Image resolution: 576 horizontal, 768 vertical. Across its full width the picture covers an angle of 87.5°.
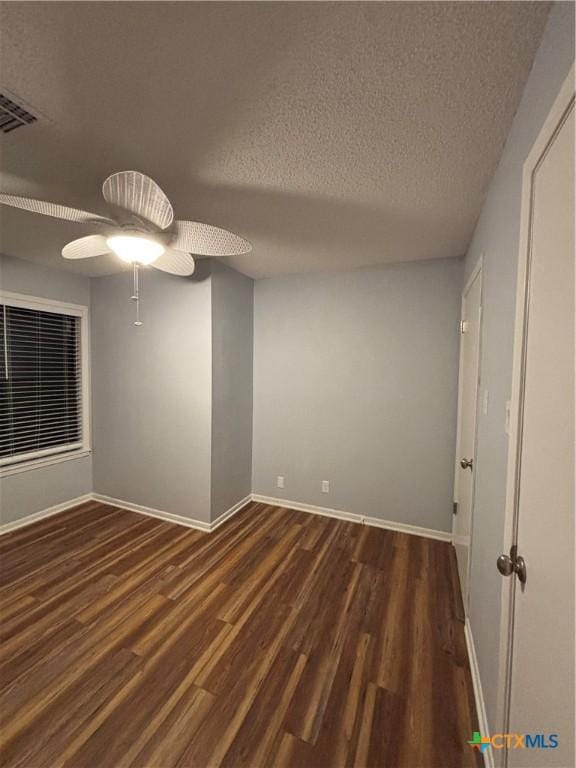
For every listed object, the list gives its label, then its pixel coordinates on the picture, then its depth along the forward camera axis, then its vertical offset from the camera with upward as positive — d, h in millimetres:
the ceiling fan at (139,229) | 1232 +691
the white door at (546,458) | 639 -208
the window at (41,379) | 2775 -132
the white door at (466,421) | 1801 -326
